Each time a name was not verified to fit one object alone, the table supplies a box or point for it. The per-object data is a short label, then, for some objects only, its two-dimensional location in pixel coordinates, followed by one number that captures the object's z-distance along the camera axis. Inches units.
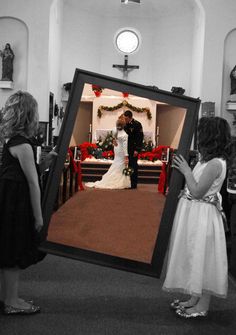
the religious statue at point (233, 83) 481.3
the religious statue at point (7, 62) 468.1
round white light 665.0
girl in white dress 144.6
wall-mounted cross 647.1
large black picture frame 140.5
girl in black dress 139.9
